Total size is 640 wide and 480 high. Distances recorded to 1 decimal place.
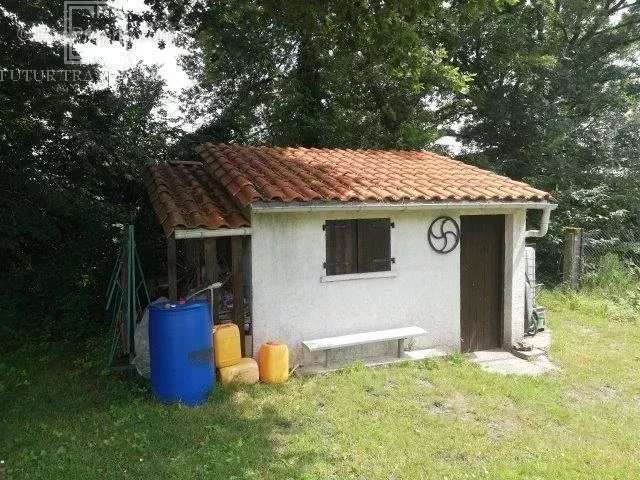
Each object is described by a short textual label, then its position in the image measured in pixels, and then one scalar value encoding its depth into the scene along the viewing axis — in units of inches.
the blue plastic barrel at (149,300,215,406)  210.5
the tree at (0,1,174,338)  320.2
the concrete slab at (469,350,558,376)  267.1
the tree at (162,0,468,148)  500.4
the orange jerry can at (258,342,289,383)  238.2
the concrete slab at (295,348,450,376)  254.5
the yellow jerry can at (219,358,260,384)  230.7
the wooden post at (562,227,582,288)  446.9
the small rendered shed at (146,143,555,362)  243.9
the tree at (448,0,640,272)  538.0
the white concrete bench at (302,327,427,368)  250.1
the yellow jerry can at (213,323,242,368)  231.8
